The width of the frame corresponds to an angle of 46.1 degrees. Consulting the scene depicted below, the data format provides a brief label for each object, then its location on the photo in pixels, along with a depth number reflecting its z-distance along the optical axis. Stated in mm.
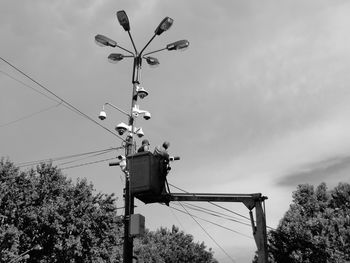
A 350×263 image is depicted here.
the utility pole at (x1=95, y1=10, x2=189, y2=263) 10773
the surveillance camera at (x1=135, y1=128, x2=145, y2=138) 11421
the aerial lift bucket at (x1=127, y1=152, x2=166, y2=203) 7543
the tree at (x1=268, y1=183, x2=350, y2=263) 34344
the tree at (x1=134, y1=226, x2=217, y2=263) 63969
